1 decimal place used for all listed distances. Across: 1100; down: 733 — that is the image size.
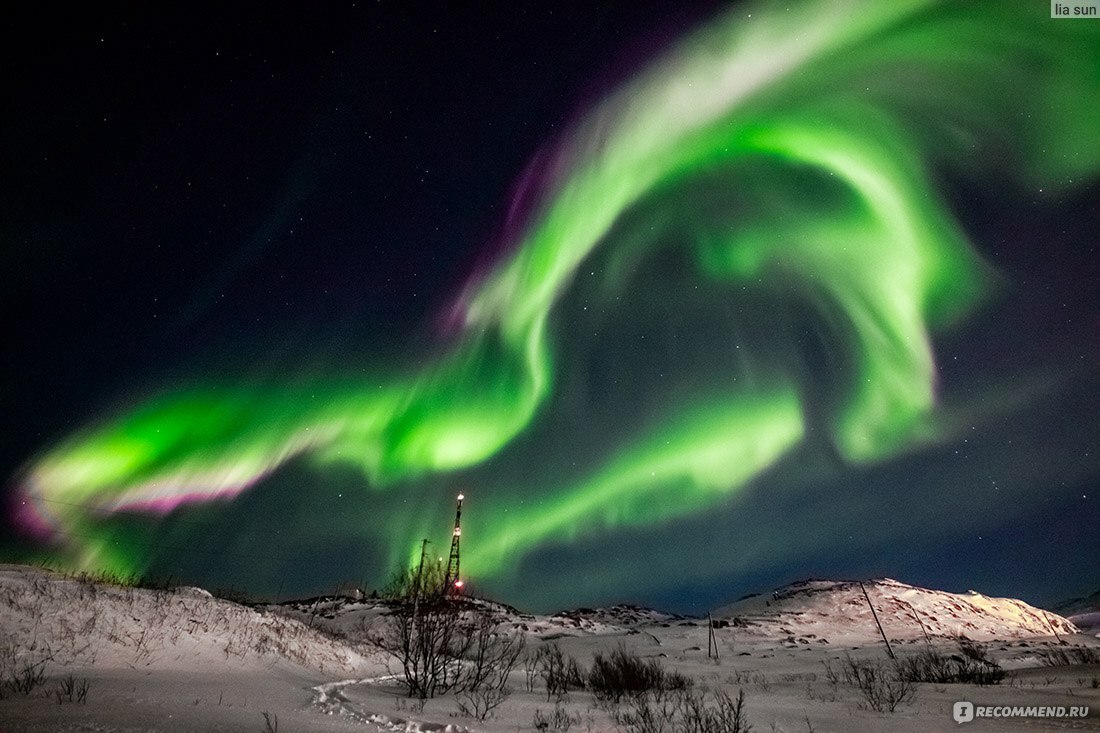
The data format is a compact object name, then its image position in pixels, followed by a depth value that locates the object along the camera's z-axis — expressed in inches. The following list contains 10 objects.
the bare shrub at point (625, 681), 709.2
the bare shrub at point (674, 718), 384.2
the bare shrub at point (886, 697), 500.7
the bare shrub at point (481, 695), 455.9
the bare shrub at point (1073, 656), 905.8
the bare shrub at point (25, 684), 404.0
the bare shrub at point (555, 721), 405.7
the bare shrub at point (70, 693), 363.6
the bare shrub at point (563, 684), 666.8
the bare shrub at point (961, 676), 731.4
